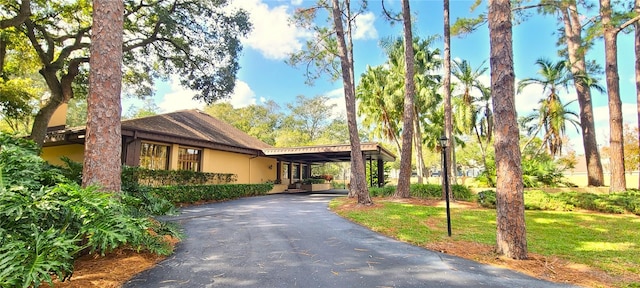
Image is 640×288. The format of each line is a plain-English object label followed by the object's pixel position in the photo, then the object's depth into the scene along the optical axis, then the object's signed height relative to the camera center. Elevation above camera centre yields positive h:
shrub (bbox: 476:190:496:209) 9.86 -1.07
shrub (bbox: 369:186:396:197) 13.91 -1.09
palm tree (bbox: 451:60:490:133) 19.50 +5.23
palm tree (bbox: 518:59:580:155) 15.73 +3.69
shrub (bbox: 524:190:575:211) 9.34 -1.10
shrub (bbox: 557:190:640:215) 8.63 -1.00
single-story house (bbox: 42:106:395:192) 11.21 +1.00
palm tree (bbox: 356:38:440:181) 18.62 +5.28
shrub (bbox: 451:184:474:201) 11.91 -1.00
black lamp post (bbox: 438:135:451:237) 6.57 +0.48
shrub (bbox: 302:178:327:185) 22.42 -0.96
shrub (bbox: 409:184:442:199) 12.28 -0.94
